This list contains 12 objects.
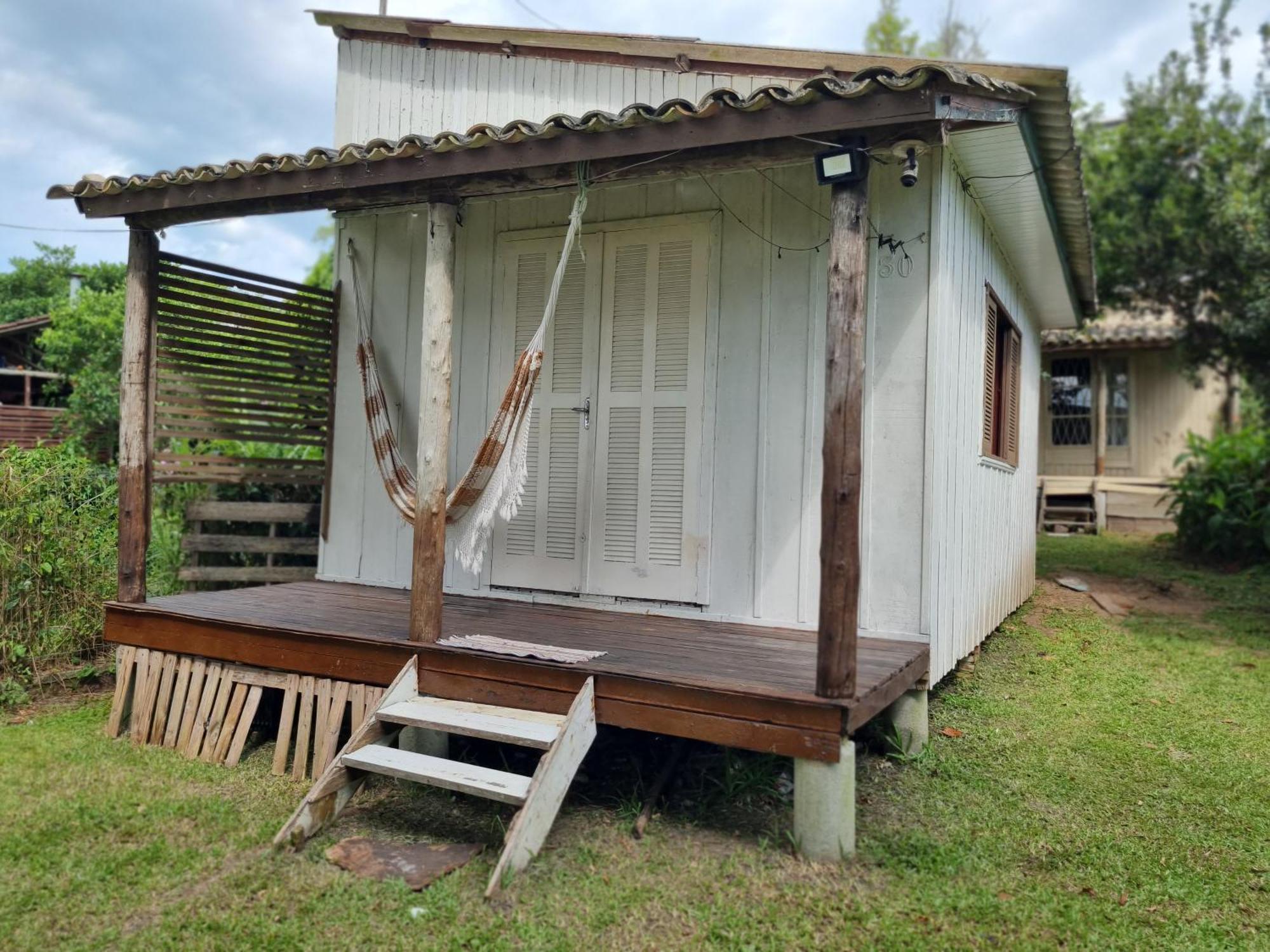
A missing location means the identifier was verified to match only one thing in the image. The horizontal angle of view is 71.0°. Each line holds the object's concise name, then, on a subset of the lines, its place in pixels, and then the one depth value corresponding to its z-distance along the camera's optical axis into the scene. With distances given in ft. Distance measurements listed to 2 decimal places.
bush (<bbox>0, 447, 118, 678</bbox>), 15.23
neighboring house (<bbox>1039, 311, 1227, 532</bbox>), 36.14
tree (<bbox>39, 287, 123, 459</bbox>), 35.55
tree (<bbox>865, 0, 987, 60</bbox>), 65.41
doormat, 10.72
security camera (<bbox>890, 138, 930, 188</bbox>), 9.68
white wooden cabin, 9.68
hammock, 11.99
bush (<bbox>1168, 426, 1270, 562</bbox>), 26.00
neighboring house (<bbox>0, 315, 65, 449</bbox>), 51.31
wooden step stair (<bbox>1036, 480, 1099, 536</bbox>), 35.91
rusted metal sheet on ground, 8.89
